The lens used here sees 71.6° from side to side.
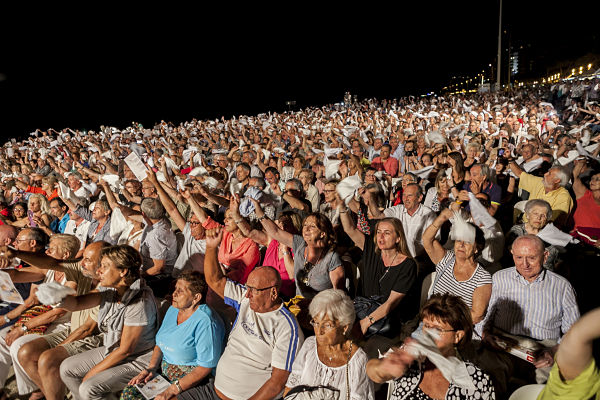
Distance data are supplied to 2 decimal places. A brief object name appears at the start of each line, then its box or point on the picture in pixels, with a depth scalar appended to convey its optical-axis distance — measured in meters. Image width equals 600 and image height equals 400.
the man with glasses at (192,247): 4.08
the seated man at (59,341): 2.98
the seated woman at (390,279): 3.05
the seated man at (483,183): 5.06
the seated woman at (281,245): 3.64
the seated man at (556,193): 4.51
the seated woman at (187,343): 2.75
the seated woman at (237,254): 3.84
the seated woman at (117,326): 2.89
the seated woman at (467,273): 2.91
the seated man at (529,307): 2.66
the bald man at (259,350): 2.51
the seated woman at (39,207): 5.76
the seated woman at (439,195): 4.89
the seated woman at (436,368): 1.97
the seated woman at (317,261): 3.25
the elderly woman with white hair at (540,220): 3.56
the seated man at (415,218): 4.28
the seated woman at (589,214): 4.38
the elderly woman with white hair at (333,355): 2.21
